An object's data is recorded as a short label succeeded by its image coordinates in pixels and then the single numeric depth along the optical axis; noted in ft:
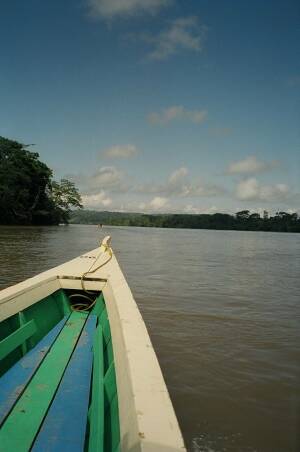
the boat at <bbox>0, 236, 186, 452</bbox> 5.41
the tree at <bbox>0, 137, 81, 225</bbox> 147.02
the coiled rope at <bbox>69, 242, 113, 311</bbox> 16.31
